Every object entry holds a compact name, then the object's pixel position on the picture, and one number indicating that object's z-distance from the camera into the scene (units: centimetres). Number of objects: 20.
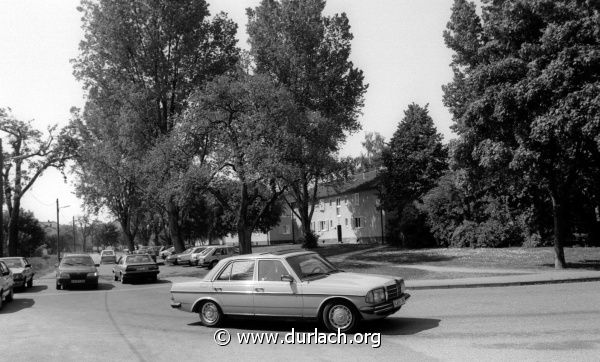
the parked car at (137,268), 2566
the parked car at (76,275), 2236
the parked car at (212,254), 3681
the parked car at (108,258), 5491
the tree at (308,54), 4238
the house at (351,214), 5706
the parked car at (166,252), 5341
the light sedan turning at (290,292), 927
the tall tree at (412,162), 4556
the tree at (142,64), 3594
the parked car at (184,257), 4216
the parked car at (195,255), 3962
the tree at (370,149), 7462
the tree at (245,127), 2883
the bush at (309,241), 4803
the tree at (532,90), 1894
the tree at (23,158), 4075
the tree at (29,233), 7250
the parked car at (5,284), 1610
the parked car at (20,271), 2234
